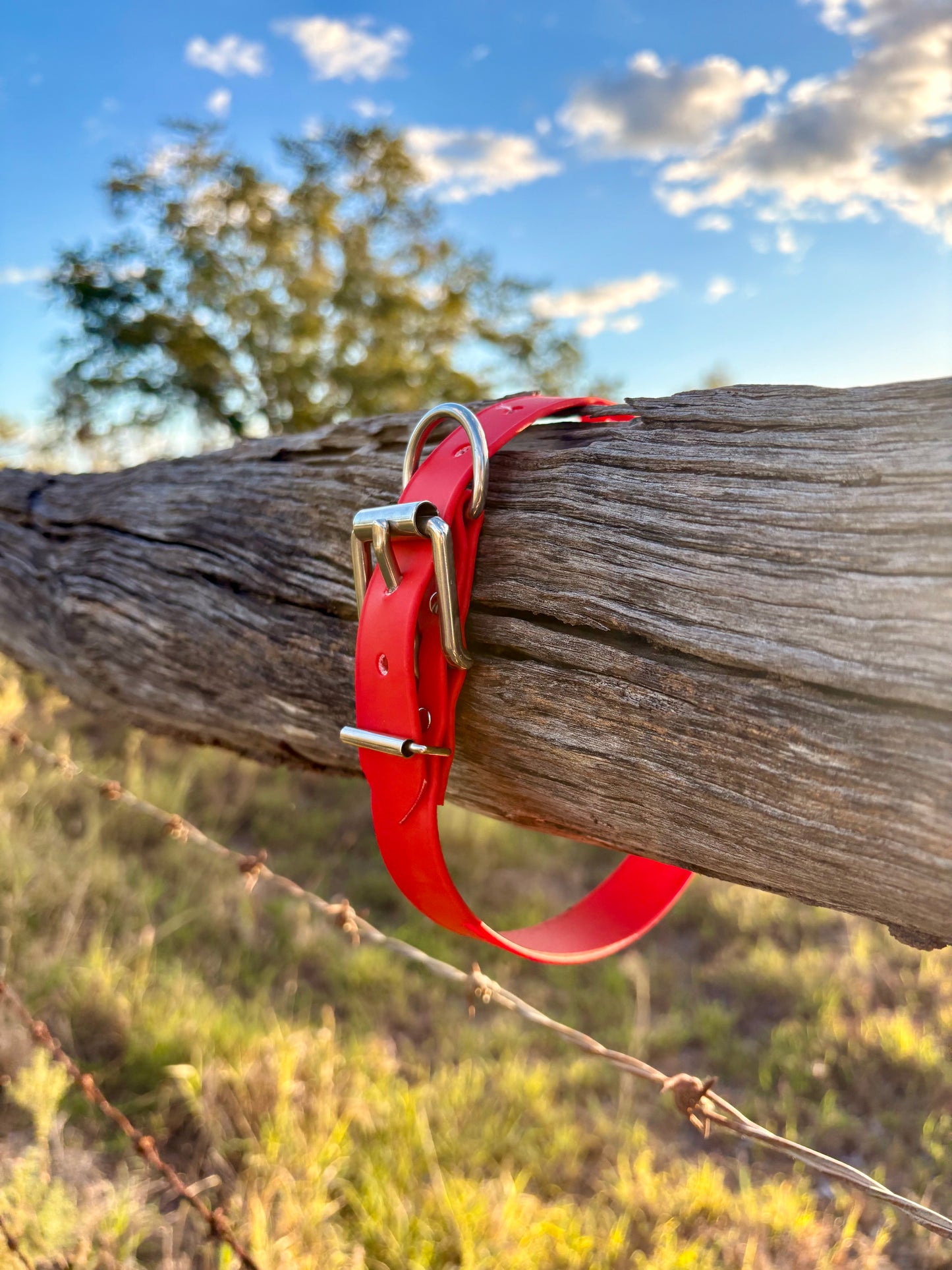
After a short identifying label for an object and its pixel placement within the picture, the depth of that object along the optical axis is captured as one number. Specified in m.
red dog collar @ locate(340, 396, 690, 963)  0.31
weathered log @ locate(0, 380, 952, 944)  0.26
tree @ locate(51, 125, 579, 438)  9.02
